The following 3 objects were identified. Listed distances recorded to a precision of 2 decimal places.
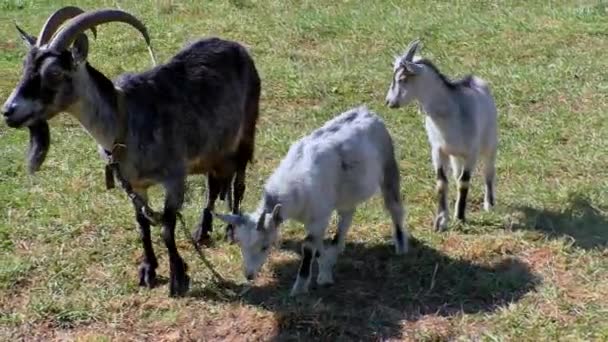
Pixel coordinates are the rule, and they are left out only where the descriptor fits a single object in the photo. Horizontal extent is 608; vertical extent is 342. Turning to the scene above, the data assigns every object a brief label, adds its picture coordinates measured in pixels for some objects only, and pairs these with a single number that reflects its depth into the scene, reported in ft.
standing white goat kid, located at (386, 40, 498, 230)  23.29
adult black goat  18.35
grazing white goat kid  18.80
